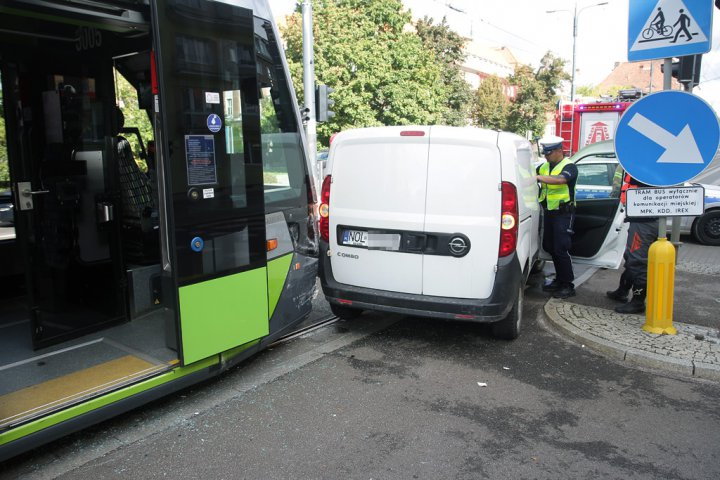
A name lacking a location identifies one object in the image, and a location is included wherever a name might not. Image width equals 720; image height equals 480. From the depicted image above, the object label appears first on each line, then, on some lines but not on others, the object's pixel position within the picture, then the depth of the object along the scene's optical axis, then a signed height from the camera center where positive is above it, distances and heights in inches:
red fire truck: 699.4 +49.7
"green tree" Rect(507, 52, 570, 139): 1679.4 +198.0
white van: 174.2 -20.0
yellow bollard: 193.5 -45.6
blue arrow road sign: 179.9 +6.2
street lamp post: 1104.2 +249.3
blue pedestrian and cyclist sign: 188.5 +44.9
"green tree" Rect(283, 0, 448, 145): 1029.8 +189.0
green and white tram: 133.0 -11.8
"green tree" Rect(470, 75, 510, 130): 1690.5 +164.2
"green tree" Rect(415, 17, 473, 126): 1504.7 +292.8
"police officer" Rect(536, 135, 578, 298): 239.3 -18.9
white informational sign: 186.5 -15.5
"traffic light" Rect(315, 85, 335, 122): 429.1 +45.5
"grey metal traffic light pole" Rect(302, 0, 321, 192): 461.4 +79.0
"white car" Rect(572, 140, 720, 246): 287.6 -16.6
